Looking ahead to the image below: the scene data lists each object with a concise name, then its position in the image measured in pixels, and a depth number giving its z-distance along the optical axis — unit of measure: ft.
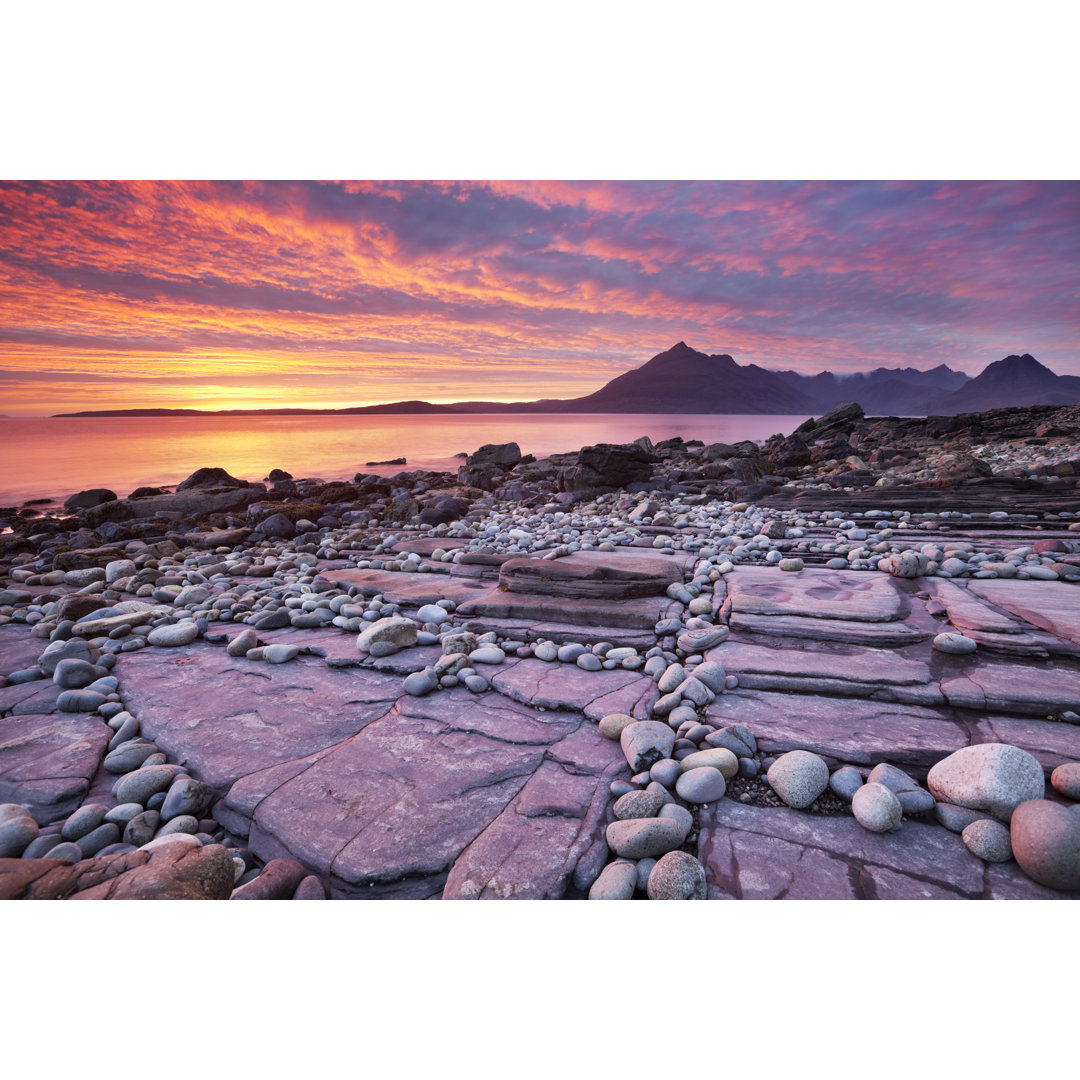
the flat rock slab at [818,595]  9.00
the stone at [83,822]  5.35
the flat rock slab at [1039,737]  5.35
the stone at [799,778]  5.16
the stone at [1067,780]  4.84
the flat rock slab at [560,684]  7.26
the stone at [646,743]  5.80
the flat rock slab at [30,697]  7.70
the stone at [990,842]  4.42
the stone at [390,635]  8.93
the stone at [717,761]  5.52
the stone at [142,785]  5.82
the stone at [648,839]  4.69
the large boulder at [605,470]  29.01
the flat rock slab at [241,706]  6.47
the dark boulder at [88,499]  27.91
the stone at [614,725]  6.40
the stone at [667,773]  5.49
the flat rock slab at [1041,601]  7.80
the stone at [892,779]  5.11
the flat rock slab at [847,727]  5.64
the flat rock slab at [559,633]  9.04
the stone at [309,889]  4.67
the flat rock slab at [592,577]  10.86
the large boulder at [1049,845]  4.08
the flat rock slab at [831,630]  8.06
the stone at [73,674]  8.23
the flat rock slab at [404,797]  4.77
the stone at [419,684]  7.61
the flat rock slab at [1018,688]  6.13
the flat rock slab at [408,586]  11.69
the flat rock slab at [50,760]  5.84
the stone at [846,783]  5.19
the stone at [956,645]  7.44
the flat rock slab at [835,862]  4.33
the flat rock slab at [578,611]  9.68
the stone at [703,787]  5.27
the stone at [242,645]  9.18
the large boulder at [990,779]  4.74
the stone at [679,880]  4.39
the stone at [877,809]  4.73
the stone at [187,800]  5.58
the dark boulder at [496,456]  43.60
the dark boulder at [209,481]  31.42
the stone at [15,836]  5.14
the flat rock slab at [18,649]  9.11
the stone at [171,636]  9.79
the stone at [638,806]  5.13
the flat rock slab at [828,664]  6.97
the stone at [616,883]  4.43
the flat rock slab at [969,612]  7.88
